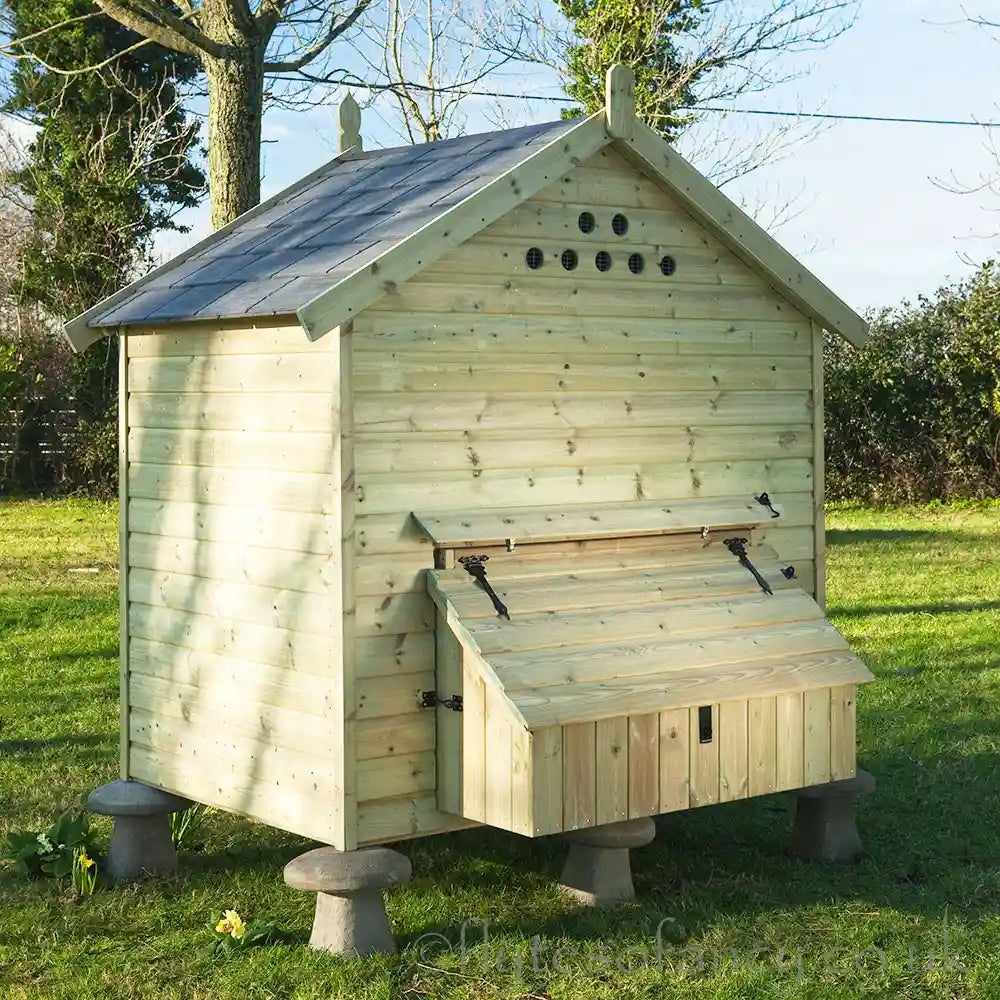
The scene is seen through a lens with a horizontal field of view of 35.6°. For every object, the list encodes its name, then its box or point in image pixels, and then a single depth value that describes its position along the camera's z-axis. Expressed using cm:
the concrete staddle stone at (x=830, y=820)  681
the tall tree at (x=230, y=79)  1196
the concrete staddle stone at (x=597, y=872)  606
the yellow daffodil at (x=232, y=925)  563
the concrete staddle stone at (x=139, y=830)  664
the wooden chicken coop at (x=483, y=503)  564
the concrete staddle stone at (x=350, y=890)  552
